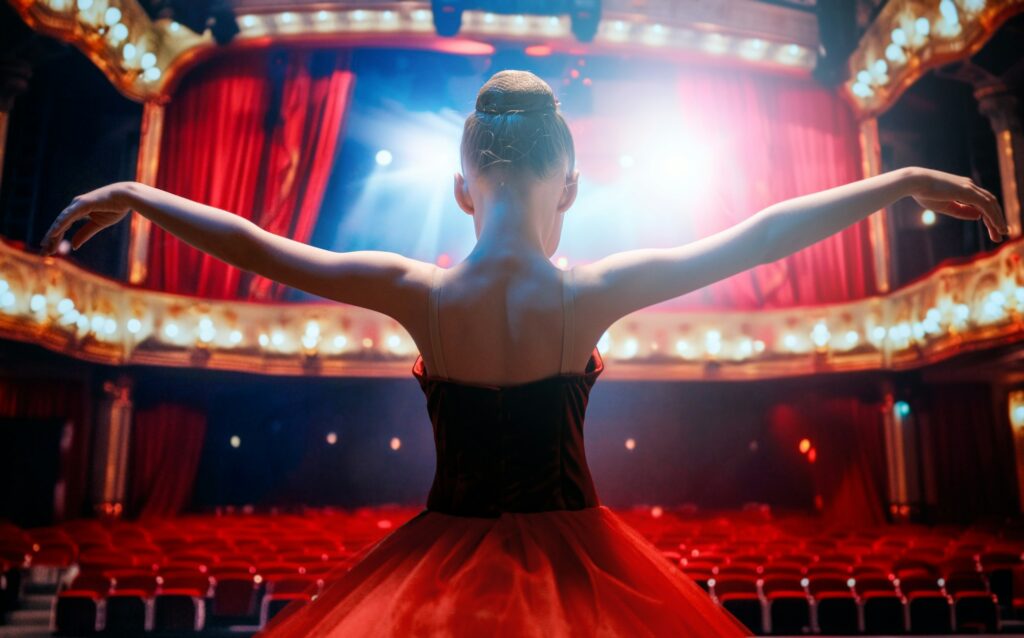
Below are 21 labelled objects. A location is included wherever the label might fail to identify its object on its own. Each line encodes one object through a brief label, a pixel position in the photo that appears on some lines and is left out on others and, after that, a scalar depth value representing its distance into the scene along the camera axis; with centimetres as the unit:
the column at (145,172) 1661
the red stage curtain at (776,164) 1802
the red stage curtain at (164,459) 1645
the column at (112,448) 1566
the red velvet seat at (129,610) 640
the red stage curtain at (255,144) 1781
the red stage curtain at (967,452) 1634
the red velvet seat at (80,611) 634
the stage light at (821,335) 1653
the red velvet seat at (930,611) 654
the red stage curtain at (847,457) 1684
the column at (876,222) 1713
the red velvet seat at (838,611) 650
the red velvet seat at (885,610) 651
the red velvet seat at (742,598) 632
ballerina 135
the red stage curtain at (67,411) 1407
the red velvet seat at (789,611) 645
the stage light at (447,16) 1661
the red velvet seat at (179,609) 657
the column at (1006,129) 1415
